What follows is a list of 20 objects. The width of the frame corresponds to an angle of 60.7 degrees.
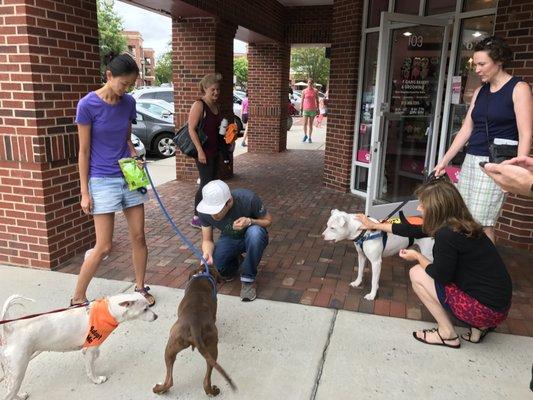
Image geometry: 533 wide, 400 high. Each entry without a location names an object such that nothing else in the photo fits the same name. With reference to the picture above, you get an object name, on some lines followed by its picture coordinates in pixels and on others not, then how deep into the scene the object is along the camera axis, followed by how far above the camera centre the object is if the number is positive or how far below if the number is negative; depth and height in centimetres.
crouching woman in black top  279 -99
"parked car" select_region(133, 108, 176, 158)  1152 -94
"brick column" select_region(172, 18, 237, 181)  754 +61
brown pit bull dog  235 -122
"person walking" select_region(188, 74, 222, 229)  518 -39
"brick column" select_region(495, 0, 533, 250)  470 +40
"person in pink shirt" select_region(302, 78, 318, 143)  1398 -17
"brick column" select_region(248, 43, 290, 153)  1127 +5
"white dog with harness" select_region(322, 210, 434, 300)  362 -111
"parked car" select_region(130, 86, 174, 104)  1352 -1
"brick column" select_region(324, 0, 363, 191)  713 +14
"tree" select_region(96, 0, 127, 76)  3303 +470
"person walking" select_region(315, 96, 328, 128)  2058 -67
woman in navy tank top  333 -16
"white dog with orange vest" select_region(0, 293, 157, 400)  233 -126
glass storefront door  562 -13
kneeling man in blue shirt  334 -104
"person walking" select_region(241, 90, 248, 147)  1291 -49
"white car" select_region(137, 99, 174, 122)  1185 -38
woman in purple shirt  318 -47
